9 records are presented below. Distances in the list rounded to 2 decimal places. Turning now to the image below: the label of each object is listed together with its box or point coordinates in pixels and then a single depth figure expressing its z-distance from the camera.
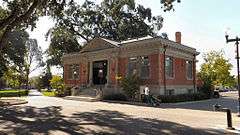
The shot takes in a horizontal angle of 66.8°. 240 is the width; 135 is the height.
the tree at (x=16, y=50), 32.44
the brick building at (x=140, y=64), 17.94
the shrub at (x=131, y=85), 17.17
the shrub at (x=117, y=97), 17.87
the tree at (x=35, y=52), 52.05
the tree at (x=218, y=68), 31.16
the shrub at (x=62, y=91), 22.94
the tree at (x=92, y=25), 33.16
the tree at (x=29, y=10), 12.44
